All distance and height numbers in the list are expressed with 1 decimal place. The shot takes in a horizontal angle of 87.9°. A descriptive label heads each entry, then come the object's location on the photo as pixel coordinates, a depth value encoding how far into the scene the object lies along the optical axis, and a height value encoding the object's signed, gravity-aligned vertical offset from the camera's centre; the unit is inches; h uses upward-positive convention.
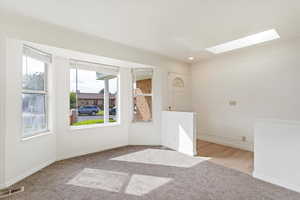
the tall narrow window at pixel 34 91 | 107.3 +7.9
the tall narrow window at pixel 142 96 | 180.1 +6.6
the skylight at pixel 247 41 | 129.0 +55.6
